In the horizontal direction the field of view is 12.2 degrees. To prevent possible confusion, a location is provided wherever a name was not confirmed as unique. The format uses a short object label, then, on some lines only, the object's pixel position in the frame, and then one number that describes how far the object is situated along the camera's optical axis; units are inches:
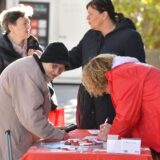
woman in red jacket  196.4
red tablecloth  184.3
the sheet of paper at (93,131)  225.6
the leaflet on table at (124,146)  186.8
